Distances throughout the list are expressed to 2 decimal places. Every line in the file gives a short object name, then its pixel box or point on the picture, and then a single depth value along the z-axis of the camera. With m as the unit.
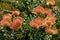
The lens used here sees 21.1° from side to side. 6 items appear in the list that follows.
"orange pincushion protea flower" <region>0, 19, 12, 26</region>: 2.16
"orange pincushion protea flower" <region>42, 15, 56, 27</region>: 2.20
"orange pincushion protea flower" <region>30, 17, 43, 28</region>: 2.17
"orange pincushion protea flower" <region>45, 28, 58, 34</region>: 2.20
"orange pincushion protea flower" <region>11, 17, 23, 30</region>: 2.15
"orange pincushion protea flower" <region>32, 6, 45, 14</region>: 2.30
